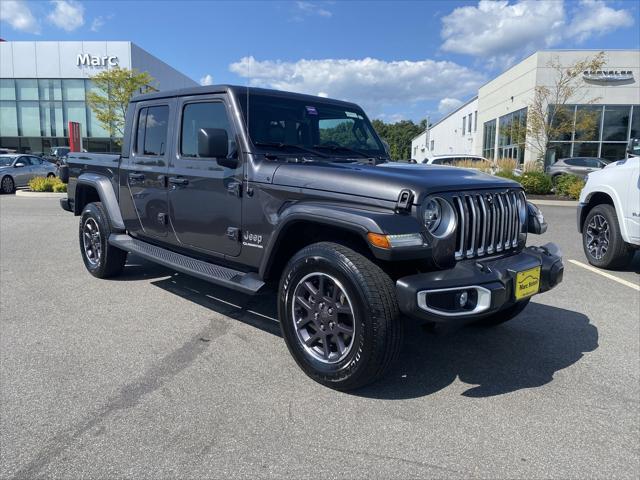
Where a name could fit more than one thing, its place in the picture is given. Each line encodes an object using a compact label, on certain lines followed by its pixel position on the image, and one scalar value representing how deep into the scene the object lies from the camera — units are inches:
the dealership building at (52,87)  1517.0
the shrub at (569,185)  666.5
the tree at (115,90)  1162.6
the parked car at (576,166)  821.9
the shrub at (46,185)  722.8
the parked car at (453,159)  755.7
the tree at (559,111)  959.6
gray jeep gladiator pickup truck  116.3
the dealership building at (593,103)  1050.1
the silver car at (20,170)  759.1
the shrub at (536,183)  689.0
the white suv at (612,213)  242.2
